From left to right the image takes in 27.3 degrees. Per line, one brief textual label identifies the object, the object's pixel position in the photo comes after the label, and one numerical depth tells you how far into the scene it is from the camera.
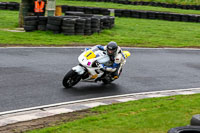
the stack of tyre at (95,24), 20.77
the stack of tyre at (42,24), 20.09
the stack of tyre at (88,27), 20.27
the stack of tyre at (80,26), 19.70
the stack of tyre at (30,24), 19.78
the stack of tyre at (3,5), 31.03
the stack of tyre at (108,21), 22.92
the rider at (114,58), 11.13
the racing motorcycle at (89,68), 10.93
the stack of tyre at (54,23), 19.50
